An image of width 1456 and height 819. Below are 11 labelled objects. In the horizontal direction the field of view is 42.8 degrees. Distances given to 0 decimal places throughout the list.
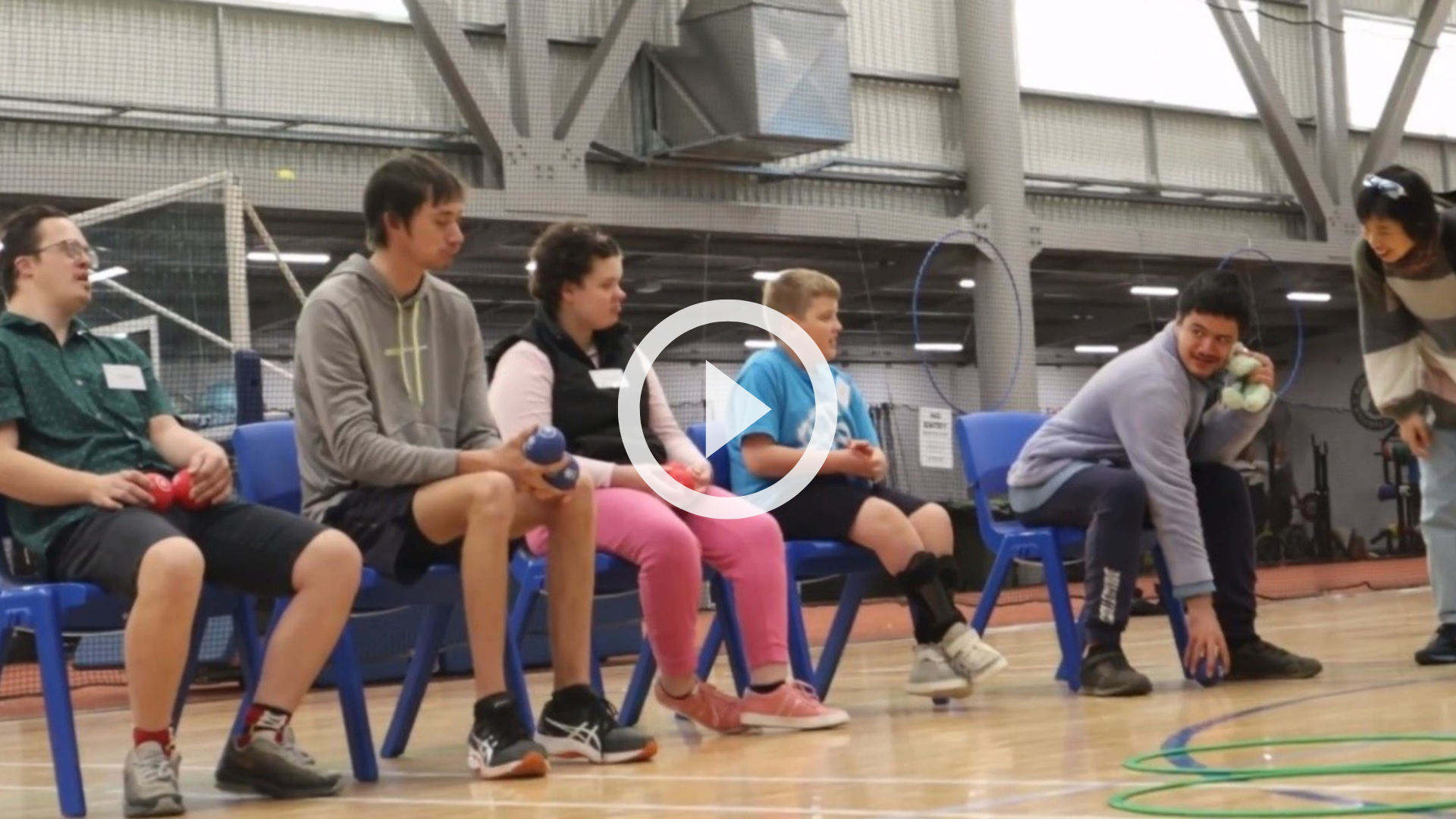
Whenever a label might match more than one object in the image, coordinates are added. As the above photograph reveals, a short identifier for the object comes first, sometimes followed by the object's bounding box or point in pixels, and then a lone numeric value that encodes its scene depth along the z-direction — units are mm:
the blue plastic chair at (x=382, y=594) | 3188
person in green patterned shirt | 2719
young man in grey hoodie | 2969
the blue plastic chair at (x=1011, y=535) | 4133
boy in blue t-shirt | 3701
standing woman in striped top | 4059
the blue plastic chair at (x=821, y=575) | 3803
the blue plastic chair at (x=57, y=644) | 2785
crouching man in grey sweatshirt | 3846
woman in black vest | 3416
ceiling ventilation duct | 9406
